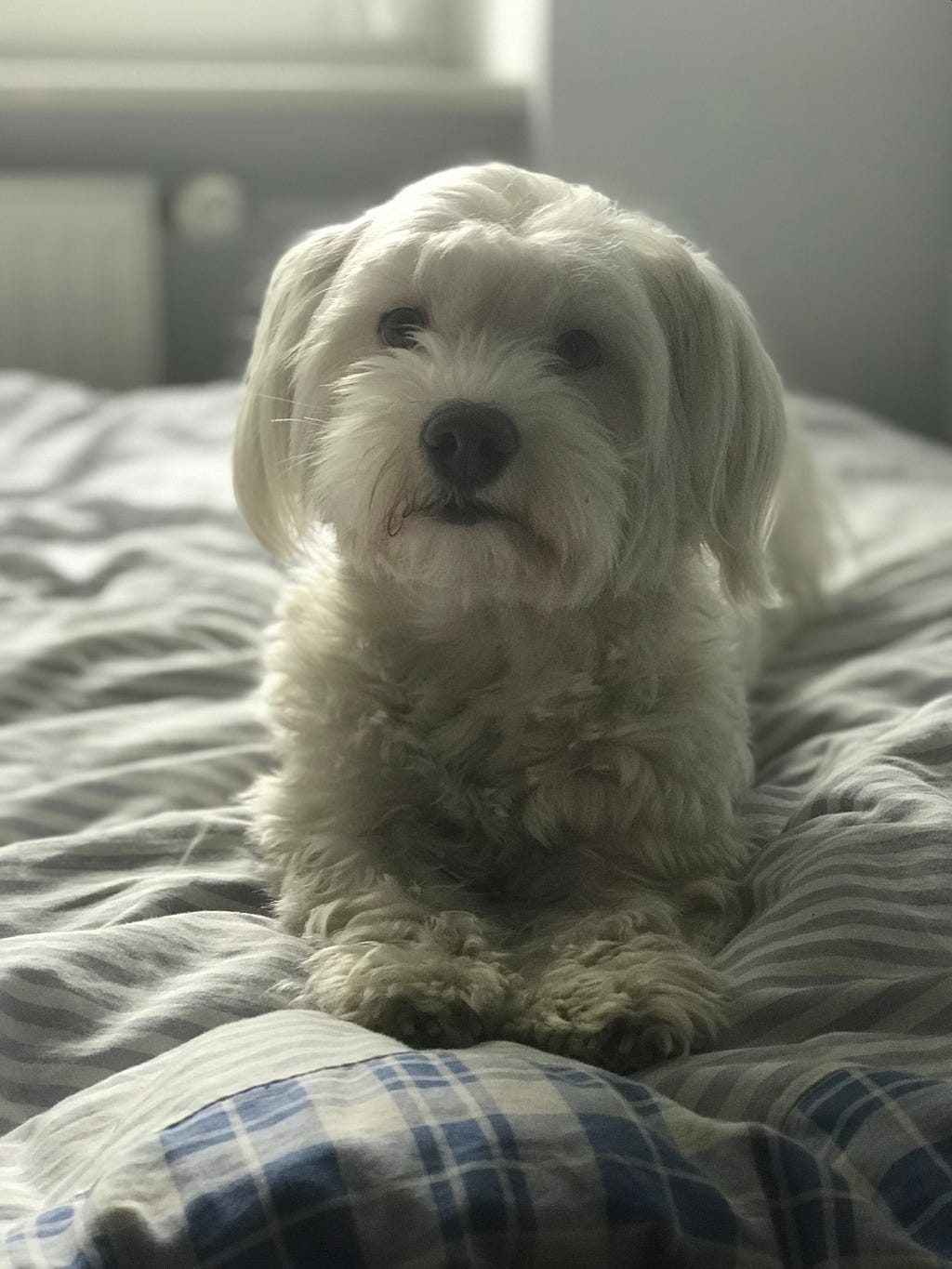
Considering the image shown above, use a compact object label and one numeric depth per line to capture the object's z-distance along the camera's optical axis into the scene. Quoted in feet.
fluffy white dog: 3.50
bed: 2.33
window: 10.69
